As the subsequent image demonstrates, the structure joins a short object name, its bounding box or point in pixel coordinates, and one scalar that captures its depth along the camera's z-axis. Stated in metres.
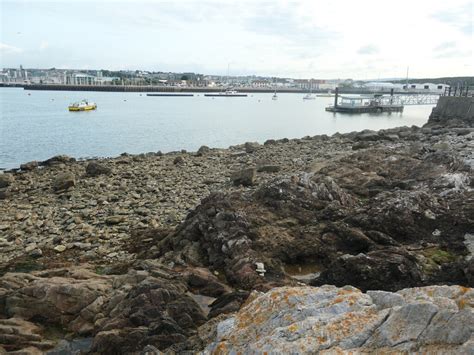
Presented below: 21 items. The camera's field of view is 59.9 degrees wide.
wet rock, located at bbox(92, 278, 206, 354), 6.55
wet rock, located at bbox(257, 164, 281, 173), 24.61
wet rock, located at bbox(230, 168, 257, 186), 21.33
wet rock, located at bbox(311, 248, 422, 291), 8.23
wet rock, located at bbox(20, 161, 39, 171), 29.48
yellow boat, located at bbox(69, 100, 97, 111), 92.97
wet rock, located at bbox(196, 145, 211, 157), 35.07
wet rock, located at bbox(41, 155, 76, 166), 31.16
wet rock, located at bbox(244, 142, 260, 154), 36.28
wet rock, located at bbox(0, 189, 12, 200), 21.67
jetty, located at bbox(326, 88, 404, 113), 107.16
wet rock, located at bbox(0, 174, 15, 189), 24.07
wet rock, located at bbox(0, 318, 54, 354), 7.43
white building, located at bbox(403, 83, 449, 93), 144.14
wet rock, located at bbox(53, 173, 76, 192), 22.21
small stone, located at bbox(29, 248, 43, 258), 13.62
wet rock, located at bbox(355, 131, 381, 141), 36.28
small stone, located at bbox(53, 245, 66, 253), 13.91
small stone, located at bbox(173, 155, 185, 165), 29.91
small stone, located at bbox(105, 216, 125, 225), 16.50
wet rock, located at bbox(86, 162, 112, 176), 25.64
